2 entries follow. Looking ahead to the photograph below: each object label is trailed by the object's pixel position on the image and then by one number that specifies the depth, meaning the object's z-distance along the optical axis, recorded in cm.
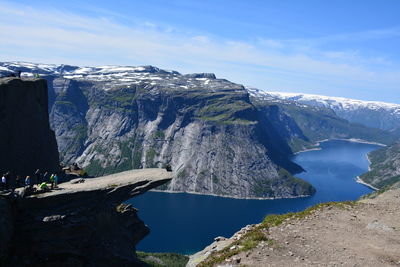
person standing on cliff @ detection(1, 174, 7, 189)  4756
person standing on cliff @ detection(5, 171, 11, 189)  4741
